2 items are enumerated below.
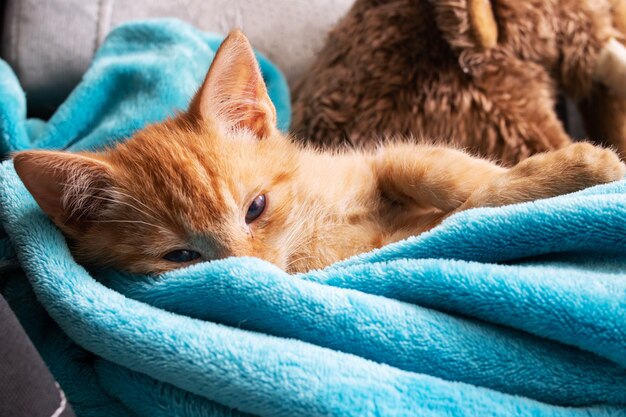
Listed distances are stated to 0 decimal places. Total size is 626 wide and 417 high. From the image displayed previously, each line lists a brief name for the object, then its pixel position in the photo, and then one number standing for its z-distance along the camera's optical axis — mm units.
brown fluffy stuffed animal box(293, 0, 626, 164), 392
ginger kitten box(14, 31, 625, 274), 321
